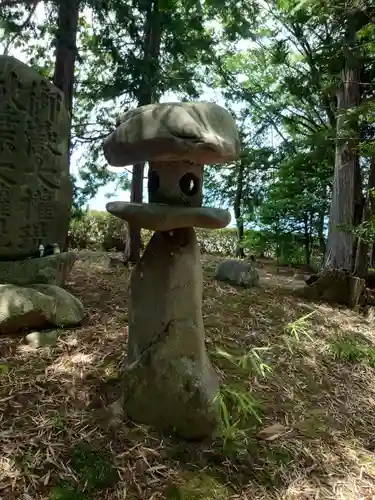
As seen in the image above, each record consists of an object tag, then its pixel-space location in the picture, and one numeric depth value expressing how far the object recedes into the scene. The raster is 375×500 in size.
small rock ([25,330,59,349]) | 3.11
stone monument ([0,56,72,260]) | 3.85
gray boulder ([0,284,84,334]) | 3.15
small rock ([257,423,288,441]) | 2.62
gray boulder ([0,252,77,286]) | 3.77
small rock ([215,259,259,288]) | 5.25
